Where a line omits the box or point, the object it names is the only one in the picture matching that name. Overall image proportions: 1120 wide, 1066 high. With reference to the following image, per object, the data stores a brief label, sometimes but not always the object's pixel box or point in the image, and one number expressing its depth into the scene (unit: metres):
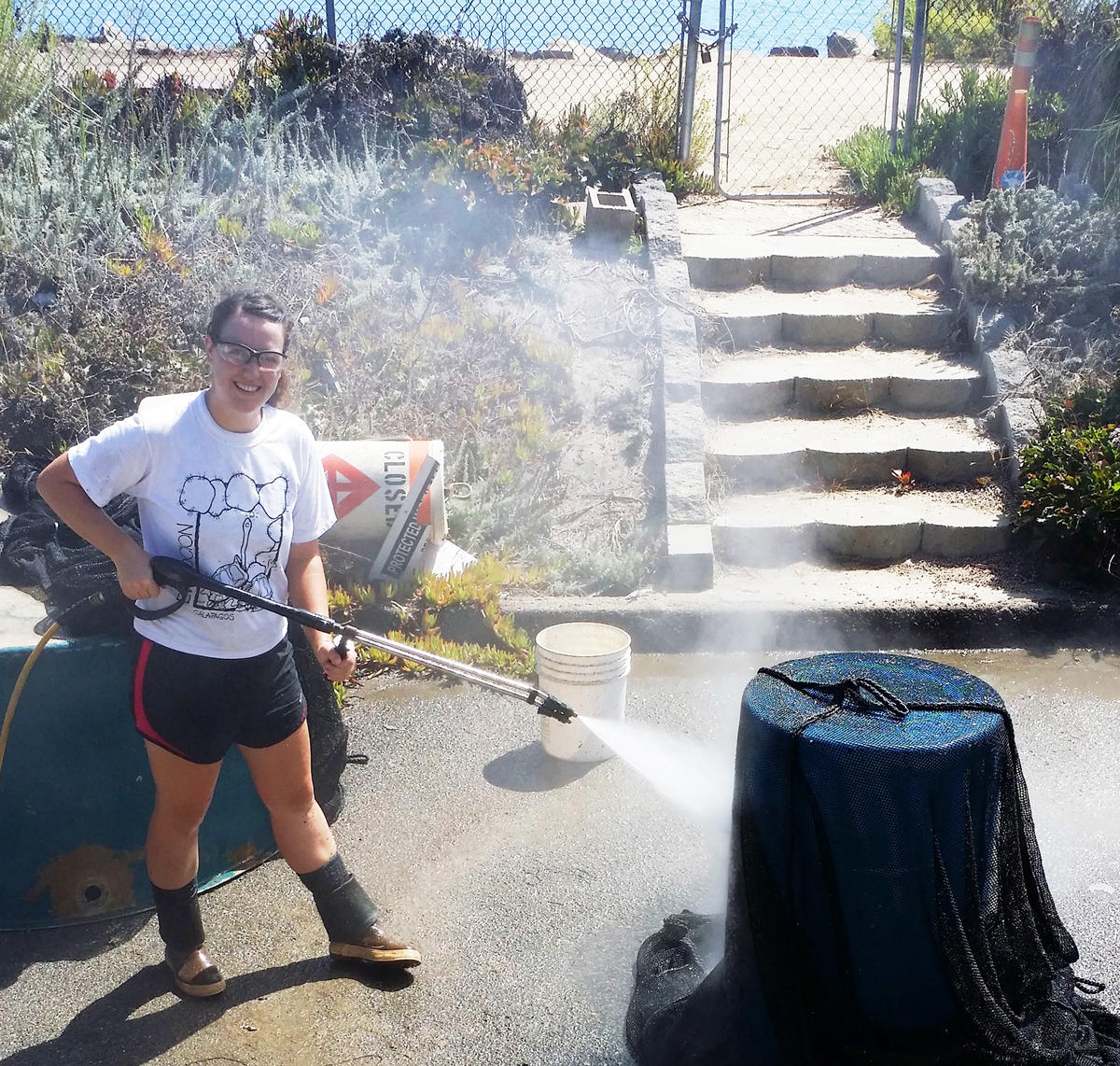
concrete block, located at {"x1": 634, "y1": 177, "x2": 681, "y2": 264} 8.61
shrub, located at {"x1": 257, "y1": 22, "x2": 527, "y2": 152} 9.92
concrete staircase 6.61
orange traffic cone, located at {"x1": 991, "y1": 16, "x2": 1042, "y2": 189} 8.78
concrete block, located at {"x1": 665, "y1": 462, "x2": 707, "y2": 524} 6.51
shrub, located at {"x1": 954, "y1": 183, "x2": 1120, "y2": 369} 7.55
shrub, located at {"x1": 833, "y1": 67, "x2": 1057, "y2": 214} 9.75
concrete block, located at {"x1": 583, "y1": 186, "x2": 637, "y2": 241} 9.01
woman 3.02
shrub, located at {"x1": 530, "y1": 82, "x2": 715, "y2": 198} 10.10
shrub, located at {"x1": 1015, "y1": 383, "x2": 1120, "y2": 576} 6.06
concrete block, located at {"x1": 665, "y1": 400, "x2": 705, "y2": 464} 6.88
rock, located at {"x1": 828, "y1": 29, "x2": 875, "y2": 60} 16.44
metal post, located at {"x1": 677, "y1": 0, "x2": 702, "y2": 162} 9.87
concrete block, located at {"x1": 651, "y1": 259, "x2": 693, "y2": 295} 8.14
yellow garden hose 3.41
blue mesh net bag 2.69
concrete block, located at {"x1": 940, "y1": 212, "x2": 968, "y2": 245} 8.60
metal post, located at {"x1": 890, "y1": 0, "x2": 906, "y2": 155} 10.06
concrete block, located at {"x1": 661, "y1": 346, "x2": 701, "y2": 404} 7.28
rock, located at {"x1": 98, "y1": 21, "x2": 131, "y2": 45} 11.38
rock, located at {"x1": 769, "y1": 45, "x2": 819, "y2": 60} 15.33
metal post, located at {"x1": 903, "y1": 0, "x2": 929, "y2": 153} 9.98
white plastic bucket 4.68
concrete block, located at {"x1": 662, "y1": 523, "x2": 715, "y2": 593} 6.20
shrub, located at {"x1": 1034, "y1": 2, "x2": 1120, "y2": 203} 9.17
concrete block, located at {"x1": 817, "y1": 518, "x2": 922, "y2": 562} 6.57
